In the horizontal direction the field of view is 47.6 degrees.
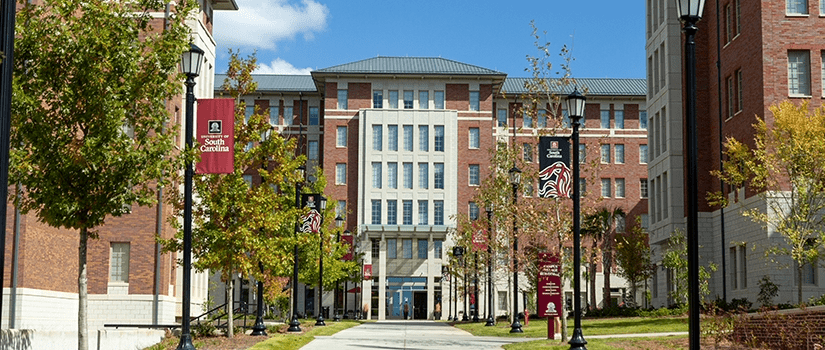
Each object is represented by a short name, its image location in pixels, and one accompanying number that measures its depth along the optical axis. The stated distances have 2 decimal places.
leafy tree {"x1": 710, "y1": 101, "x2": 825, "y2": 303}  32.72
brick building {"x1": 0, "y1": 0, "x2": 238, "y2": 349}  32.09
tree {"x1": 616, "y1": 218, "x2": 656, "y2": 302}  62.25
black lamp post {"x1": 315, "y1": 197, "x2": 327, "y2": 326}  43.72
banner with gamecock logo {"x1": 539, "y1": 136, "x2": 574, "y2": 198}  24.23
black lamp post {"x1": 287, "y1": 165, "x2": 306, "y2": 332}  34.28
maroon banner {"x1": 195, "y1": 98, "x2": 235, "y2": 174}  19.53
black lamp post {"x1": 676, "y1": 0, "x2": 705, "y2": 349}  11.45
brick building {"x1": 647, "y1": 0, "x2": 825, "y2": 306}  41.41
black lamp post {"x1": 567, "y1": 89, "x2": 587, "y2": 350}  22.23
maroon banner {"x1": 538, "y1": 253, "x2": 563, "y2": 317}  28.45
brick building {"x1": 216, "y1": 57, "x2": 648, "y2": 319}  85.06
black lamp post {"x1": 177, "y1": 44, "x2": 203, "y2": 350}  18.41
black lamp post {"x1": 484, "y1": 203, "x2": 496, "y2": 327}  44.13
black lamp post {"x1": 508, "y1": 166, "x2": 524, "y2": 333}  34.16
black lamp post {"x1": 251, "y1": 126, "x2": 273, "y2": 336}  29.39
